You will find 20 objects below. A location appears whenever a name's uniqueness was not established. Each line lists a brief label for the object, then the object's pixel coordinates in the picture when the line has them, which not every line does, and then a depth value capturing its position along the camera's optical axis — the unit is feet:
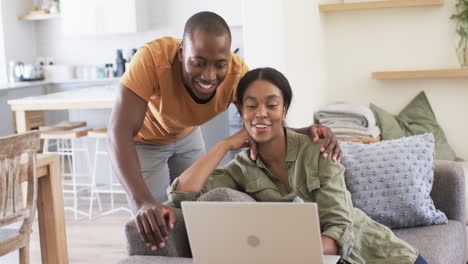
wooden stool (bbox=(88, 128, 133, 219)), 16.74
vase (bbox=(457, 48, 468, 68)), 12.87
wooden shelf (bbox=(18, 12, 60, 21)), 24.10
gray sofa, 7.23
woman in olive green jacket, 7.16
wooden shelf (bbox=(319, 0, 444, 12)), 12.90
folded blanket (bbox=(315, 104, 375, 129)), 12.53
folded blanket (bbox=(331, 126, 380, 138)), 12.32
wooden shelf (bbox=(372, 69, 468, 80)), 12.73
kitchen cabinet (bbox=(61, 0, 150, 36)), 22.31
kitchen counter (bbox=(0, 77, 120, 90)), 22.90
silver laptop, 5.41
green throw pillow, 12.96
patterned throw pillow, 8.93
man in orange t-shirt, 6.83
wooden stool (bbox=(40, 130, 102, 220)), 16.67
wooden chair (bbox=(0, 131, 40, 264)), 9.89
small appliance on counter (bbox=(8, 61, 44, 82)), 23.88
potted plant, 12.88
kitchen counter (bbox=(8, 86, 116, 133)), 16.47
